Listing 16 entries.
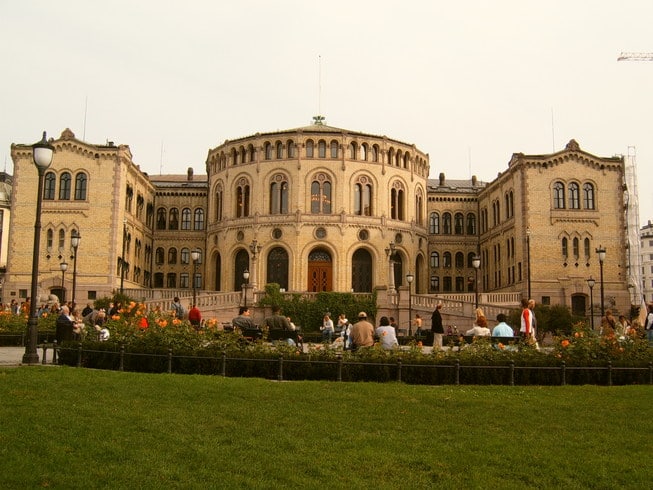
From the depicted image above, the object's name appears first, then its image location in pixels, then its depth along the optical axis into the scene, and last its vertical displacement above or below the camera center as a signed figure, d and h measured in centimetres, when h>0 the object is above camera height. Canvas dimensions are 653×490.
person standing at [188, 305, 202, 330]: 2544 -11
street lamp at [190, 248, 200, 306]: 3788 +306
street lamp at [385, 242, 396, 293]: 4816 +268
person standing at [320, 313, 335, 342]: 3070 -56
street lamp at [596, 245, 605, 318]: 3870 +341
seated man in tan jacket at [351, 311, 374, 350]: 1927 -49
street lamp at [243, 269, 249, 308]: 4568 +127
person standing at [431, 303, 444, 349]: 2512 -34
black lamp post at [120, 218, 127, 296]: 5788 +596
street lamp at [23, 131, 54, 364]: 1830 +105
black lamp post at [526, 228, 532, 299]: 5033 +412
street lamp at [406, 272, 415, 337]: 4460 +32
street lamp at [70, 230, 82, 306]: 3851 +375
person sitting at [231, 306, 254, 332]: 2264 -26
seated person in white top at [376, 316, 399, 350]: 1933 -55
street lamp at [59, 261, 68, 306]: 4978 +114
